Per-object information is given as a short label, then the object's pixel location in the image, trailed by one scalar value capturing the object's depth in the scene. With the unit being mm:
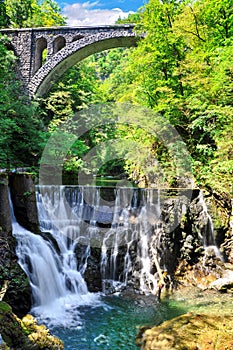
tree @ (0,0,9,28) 15793
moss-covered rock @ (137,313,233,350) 4766
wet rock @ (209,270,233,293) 7527
